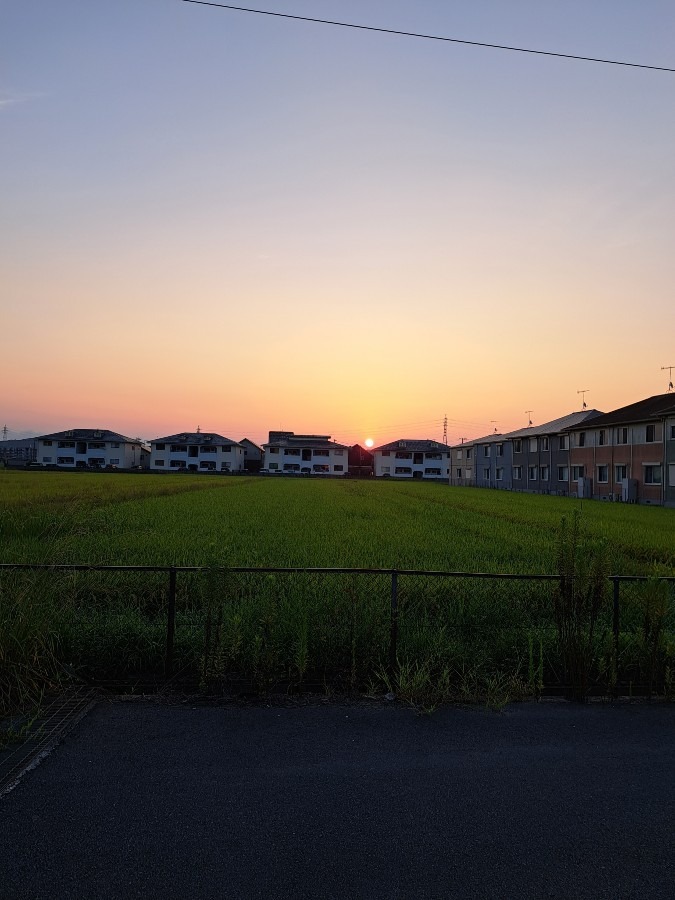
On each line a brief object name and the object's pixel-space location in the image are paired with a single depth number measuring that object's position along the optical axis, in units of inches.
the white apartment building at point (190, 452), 3440.0
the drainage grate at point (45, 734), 133.2
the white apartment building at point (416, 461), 3614.7
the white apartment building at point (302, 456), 3479.3
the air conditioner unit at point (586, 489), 1630.2
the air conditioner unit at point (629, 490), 1395.2
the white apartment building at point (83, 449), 3339.1
